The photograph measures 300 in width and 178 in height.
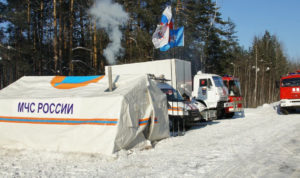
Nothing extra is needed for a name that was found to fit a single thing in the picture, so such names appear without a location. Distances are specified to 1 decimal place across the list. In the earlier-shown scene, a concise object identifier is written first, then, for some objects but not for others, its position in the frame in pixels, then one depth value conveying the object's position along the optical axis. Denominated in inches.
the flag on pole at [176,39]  462.9
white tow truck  610.5
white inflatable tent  277.7
